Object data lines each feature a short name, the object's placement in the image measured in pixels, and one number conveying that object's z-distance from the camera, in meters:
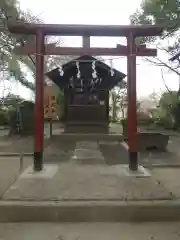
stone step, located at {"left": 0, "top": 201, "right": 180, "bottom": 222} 2.72
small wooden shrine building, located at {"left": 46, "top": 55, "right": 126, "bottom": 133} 9.92
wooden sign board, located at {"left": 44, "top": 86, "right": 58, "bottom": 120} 6.74
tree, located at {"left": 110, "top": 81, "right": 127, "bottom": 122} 20.53
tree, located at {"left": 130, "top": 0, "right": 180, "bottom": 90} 7.42
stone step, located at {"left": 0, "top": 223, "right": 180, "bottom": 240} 2.39
